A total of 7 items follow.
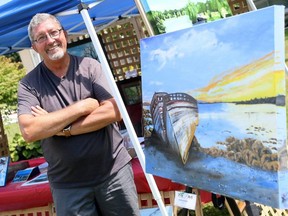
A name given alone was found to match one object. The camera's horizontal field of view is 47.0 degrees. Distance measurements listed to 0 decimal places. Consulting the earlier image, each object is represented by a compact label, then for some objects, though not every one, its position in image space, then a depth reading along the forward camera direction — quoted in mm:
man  1588
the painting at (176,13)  1524
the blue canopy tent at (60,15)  1607
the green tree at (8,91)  5901
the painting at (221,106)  1005
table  2166
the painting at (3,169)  2489
